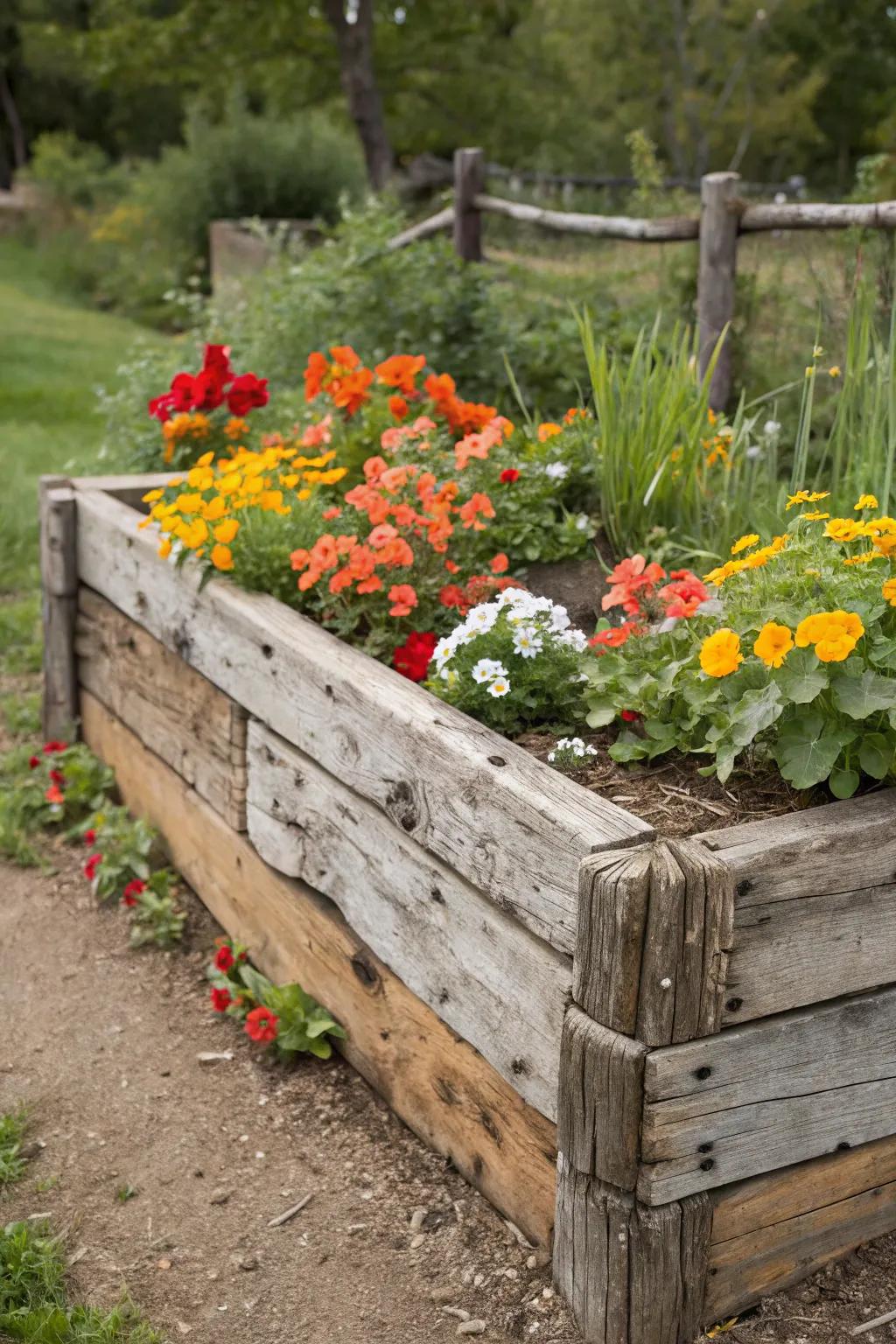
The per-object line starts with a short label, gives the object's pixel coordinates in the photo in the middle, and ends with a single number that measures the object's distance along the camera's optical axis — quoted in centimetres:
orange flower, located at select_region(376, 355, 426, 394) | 366
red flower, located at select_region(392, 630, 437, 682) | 271
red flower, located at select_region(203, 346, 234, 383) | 395
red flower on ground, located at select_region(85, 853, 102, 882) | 361
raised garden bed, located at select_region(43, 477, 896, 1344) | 180
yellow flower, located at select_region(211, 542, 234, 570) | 310
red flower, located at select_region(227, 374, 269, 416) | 397
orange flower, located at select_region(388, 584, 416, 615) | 275
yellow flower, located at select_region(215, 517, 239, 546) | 305
